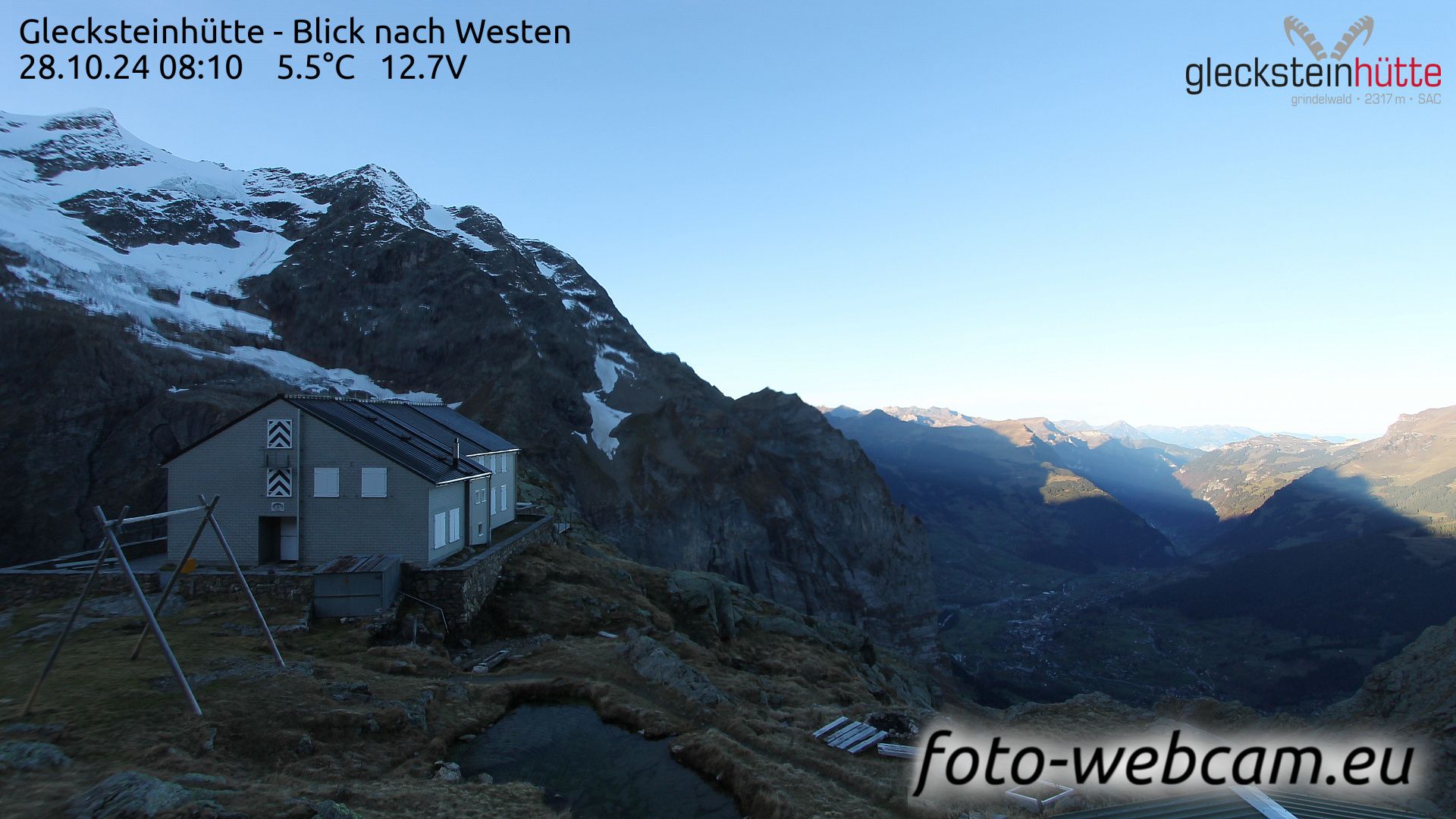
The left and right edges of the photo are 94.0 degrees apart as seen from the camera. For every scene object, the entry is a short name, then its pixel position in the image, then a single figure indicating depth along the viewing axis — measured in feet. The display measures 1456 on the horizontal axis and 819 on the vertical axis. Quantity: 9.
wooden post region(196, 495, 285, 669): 66.38
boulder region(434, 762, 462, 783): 54.54
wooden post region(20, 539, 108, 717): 52.85
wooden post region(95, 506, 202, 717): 54.60
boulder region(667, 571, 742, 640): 128.88
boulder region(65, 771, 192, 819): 35.58
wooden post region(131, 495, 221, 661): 64.05
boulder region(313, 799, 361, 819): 38.14
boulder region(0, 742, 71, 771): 42.66
